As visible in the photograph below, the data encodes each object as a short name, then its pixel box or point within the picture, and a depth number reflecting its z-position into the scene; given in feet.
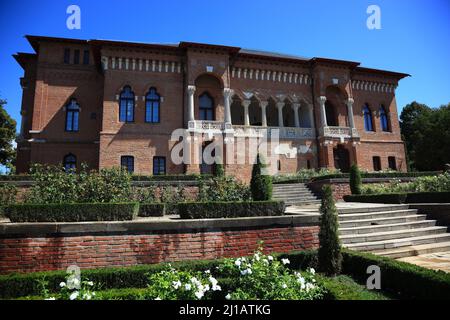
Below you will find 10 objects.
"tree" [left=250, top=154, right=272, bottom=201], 32.63
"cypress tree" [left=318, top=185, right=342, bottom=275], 20.16
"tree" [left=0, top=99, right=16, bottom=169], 93.20
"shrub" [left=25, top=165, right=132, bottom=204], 30.01
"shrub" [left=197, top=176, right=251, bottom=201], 34.42
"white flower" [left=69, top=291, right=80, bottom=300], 11.18
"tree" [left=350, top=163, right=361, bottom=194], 52.90
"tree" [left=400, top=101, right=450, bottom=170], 105.19
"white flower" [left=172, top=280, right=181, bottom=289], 12.51
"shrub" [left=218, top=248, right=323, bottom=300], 13.57
